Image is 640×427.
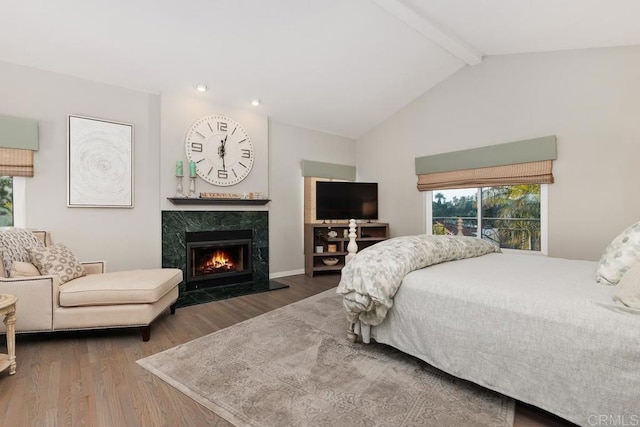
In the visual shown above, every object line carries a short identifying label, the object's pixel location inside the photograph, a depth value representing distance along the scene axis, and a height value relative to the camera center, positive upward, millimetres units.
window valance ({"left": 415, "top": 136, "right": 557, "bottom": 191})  3377 +606
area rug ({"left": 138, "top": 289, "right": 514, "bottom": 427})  1467 -998
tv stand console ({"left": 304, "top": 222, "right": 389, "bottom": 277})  4625 -463
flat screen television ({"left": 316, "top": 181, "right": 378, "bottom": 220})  4629 +200
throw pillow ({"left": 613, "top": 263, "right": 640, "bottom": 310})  1242 -334
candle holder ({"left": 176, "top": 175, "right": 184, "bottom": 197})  3650 +305
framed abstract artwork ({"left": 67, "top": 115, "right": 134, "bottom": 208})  3109 +531
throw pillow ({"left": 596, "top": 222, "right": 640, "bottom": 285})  1581 -244
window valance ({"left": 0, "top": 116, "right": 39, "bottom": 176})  2736 +624
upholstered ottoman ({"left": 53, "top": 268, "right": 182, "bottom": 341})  2229 -704
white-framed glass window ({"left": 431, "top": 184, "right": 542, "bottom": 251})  3609 -15
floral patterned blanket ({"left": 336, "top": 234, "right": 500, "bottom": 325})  1873 -376
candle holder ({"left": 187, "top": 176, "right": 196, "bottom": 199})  3723 +299
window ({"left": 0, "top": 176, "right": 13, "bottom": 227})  2854 +100
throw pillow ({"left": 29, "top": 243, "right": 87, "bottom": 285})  2375 -411
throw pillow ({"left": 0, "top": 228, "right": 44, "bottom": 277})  2299 -269
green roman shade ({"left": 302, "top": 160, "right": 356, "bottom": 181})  4812 +714
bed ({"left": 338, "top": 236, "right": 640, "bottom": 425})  1212 -575
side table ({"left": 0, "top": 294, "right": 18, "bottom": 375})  1788 -722
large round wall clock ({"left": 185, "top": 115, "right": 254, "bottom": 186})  3805 +832
